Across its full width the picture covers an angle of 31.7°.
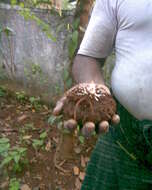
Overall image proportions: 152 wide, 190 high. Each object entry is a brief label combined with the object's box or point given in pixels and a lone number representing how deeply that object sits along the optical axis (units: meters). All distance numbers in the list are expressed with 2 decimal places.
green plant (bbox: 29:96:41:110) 2.92
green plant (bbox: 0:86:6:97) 3.06
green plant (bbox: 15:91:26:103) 3.03
